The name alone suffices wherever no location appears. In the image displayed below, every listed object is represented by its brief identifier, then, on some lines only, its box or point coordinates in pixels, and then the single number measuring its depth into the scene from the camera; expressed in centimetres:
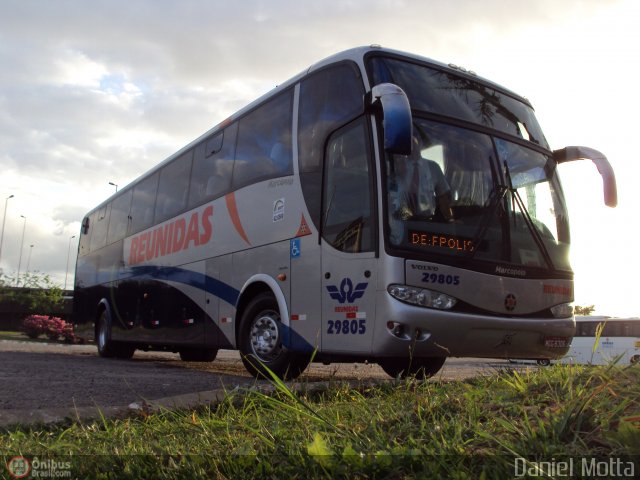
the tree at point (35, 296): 4603
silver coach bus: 585
